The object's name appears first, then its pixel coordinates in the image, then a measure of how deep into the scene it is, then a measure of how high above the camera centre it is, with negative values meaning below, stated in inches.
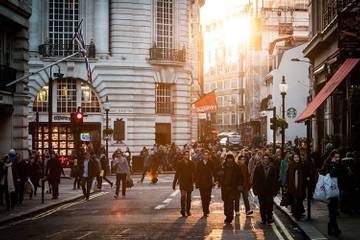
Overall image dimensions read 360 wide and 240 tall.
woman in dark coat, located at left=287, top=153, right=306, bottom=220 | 750.5 -41.0
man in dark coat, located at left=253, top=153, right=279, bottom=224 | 745.0 -45.3
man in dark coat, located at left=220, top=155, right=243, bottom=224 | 772.0 -37.4
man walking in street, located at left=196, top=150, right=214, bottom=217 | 815.1 -40.7
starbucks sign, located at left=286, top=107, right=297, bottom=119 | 1430.2 +63.5
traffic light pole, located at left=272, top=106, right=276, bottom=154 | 1271.2 +47.2
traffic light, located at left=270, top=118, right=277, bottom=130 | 1260.6 +33.0
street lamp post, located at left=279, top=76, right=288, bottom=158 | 1311.5 +101.5
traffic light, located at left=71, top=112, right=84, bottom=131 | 1167.6 +43.7
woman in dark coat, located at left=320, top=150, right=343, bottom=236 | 597.3 -26.3
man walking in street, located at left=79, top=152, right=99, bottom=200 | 1089.4 -42.2
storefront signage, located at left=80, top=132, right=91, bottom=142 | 2014.0 +22.4
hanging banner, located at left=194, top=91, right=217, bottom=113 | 2112.5 +121.0
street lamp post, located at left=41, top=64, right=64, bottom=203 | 1097.3 +56.5
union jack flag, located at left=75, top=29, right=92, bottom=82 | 1293.1 +183.5
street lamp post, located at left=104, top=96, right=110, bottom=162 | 1811.0 +37.2
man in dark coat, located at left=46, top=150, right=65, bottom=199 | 1074.1 -40.1
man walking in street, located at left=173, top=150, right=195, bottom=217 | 816.9 -40.7
